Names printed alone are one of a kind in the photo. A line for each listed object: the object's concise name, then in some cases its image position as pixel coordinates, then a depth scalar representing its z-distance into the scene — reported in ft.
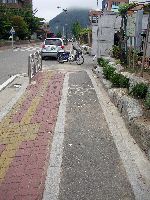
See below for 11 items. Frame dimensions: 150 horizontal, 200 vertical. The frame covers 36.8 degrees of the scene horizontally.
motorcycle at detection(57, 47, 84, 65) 43.14
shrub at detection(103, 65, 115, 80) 23.14
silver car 48.80
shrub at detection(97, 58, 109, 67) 28.44
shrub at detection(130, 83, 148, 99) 16.39
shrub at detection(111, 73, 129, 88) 19.68
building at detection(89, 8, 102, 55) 41.99
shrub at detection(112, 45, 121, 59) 30.75
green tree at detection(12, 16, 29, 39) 113.62
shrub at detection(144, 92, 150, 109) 13.99
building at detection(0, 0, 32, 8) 152.14
